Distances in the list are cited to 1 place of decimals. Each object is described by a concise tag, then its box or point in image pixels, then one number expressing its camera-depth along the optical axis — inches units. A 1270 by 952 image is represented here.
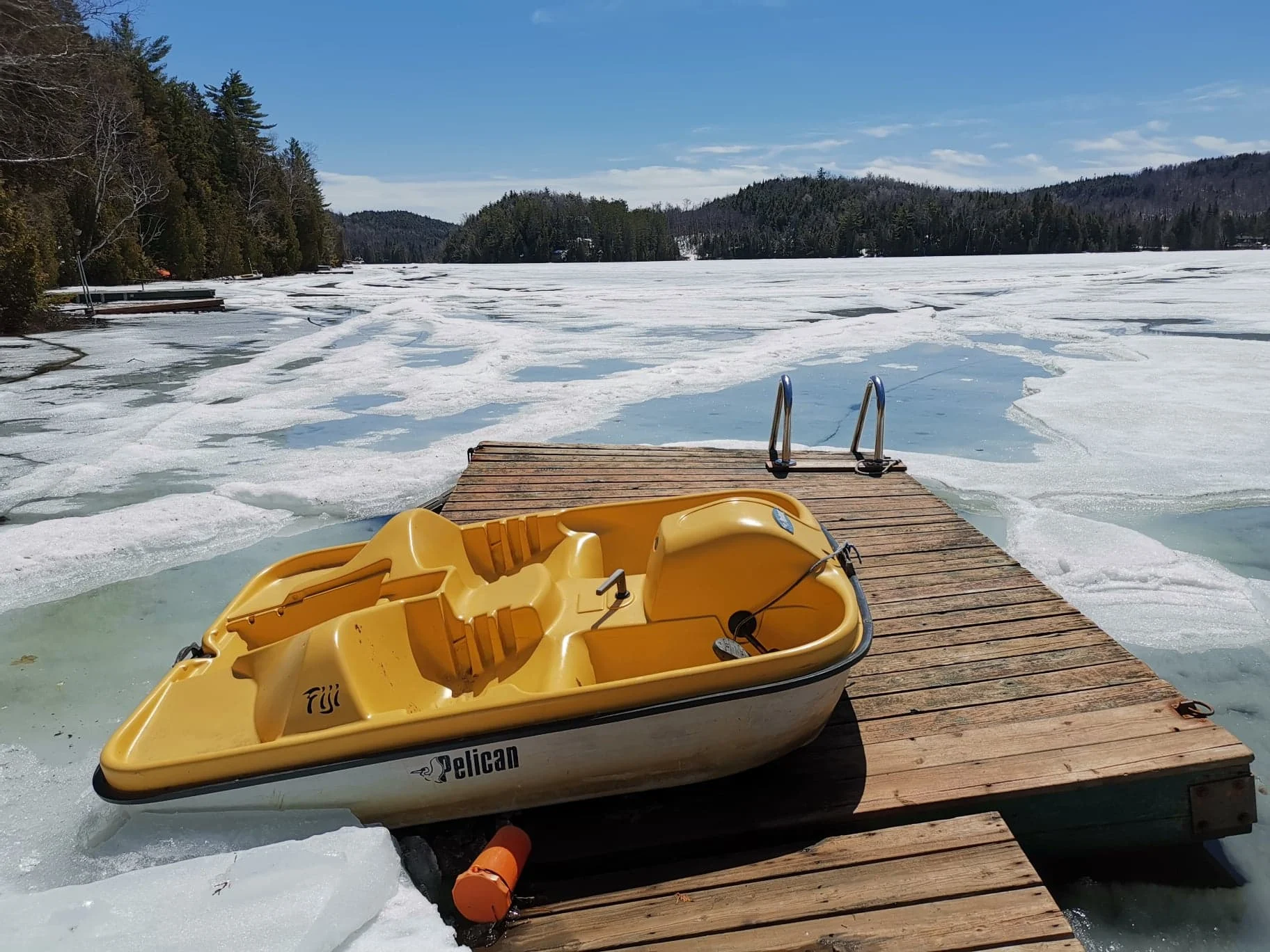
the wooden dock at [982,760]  95.3
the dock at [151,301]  787.4
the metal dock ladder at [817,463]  217.5
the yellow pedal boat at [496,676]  85.7
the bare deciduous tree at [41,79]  610.9
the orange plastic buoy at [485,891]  82.5
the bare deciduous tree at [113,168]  939.3
